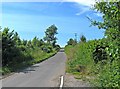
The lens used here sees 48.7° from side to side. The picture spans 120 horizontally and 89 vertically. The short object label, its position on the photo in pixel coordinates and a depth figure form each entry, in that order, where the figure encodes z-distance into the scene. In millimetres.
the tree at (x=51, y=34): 60255
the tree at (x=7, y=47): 12229
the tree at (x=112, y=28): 3176
